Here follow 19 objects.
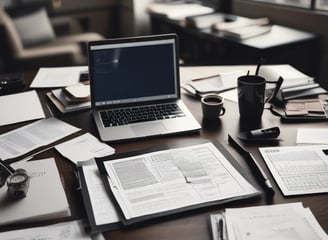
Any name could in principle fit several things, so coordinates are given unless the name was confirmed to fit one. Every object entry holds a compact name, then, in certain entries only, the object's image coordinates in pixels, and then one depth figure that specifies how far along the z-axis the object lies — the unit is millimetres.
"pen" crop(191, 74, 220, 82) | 1744
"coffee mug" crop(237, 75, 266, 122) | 1354
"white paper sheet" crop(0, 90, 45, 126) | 1447
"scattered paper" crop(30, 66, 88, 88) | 1741
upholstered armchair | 3305
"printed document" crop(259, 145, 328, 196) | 1028
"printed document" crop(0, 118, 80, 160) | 1234
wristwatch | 983
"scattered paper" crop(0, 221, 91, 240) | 870
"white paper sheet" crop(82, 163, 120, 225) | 917
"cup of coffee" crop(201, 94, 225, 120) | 1385
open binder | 922
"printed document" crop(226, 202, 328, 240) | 854
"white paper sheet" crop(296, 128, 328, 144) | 1246
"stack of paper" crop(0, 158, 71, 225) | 930
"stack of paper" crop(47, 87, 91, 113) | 1479
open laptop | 1396
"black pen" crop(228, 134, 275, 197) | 1006
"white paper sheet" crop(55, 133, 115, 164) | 1187
